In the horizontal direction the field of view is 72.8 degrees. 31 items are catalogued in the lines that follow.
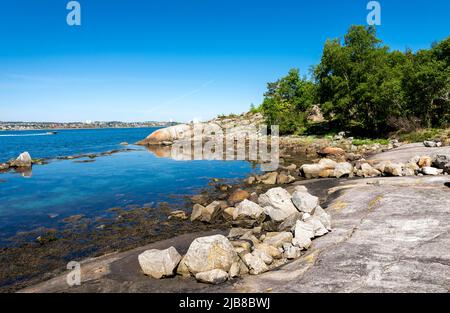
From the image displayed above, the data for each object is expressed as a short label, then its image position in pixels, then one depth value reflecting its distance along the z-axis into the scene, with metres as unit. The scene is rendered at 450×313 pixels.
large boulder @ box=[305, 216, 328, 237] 12.19
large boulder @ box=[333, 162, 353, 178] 25.08
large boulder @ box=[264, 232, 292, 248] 11.91
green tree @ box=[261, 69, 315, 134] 68.88
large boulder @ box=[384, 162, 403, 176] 21.52
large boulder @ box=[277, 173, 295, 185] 26.41
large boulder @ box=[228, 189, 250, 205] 21.99
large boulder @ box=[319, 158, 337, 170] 27.53
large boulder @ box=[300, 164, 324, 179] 27.17
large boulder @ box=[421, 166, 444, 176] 19.44
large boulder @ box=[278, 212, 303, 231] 14.35
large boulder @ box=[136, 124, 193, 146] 83.50
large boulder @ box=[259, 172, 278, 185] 26.73
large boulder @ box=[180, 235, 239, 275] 9.93
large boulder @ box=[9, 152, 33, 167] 44.72
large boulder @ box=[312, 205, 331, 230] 12.60
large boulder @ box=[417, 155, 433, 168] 21.94
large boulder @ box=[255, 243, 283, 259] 11.09
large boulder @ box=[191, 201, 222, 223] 17.88
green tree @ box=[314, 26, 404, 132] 43.66
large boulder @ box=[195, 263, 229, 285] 9.34
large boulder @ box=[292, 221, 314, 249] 11.48
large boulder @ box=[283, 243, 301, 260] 10.94
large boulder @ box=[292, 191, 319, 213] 15.69
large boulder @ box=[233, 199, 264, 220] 17.39
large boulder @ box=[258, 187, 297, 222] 16.16
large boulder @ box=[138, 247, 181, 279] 10.19
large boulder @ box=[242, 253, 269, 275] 9.98
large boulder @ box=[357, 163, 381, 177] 23.59
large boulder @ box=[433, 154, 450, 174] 19.55
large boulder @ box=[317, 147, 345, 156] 38.45
